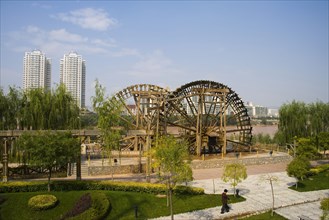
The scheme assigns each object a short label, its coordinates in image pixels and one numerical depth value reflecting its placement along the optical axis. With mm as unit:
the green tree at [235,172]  13000
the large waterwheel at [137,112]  23623
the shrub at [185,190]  13281
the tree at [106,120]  14556
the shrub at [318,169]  18212
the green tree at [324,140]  22656
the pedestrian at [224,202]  11391
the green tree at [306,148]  20517
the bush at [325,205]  8352
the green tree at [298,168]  15445
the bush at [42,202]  10852
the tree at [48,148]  12484
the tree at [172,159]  10477
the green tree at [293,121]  28578
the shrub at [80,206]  10532
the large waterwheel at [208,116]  22594
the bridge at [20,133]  14430
